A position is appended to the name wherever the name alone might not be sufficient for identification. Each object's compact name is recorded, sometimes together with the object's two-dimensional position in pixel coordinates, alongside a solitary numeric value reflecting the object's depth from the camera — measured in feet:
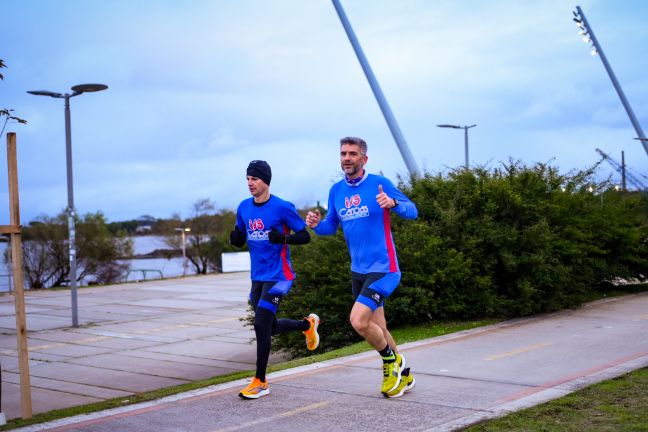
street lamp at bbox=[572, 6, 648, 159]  117.29
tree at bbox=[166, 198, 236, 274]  204.85
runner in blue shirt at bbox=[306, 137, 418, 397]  22.47
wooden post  22.66
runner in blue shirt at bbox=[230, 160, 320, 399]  24.06
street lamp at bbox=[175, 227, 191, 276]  174.80
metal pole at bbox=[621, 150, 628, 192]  172.20
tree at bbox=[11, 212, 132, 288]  143.64
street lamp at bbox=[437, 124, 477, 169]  139.64
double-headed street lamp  62.44
